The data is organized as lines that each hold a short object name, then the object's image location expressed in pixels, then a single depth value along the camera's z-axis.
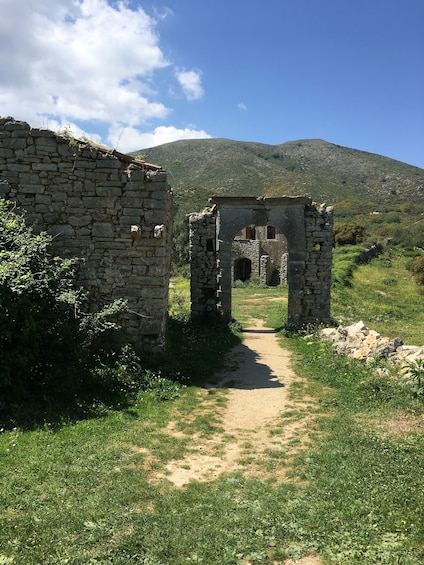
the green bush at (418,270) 30.14
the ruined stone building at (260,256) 32.06
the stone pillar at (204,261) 15.13
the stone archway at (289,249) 14.47
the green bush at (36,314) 6.46
